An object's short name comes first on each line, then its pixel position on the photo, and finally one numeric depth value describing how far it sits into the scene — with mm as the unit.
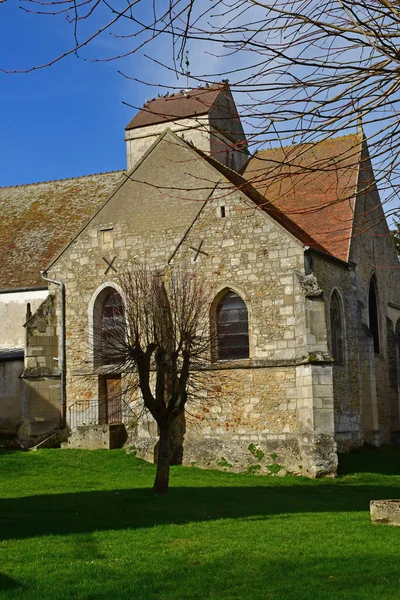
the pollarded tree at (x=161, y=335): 16203
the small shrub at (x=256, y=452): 20312
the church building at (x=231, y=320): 20391
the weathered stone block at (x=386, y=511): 12148
